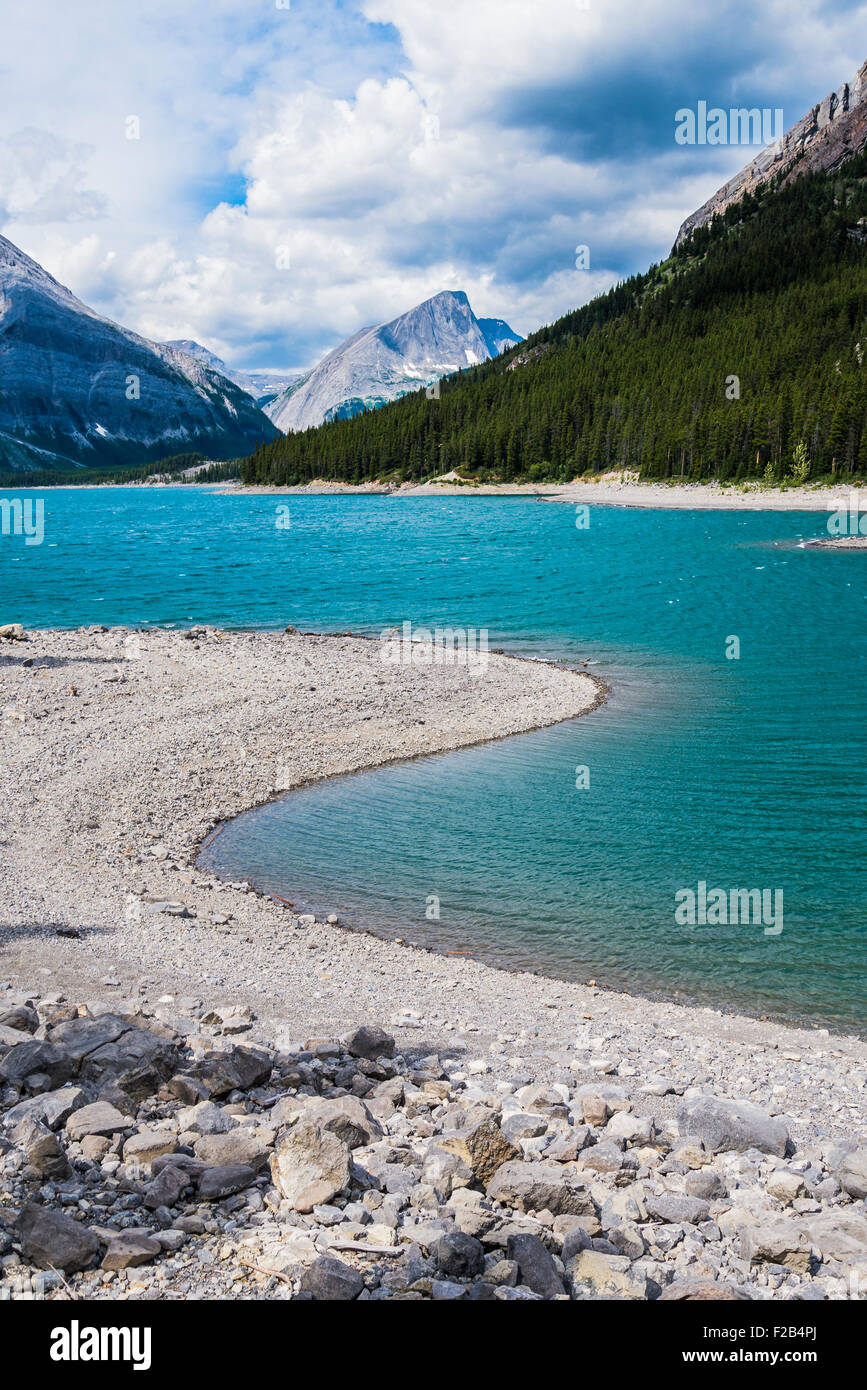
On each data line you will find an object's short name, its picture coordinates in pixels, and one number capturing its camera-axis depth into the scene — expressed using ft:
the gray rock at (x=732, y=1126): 24.48
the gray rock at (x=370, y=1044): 29.12
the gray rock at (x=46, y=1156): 20.52
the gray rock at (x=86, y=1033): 26.03
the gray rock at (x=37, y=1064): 24.71
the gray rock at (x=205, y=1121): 22.93
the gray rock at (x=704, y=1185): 21.85
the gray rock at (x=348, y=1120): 23.38
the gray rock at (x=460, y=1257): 18.16
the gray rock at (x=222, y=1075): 24.98
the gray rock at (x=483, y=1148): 22.07
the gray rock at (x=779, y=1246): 19.06
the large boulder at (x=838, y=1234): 19.39
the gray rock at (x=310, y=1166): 20.39
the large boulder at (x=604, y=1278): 18.03
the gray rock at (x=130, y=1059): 25.13
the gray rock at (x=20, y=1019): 28.68
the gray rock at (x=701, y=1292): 17.67
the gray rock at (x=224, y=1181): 20.39
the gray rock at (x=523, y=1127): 24.66
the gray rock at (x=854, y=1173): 22.57
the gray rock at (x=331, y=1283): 17.10
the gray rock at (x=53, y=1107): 22.74
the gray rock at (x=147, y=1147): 21.44
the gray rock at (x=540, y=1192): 20.68
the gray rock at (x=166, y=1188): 19.85
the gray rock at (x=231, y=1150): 21.49
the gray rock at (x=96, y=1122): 22.21
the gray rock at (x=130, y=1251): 17.75
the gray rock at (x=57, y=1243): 17.54
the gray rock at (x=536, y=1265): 17.90
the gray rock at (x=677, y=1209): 20.81
